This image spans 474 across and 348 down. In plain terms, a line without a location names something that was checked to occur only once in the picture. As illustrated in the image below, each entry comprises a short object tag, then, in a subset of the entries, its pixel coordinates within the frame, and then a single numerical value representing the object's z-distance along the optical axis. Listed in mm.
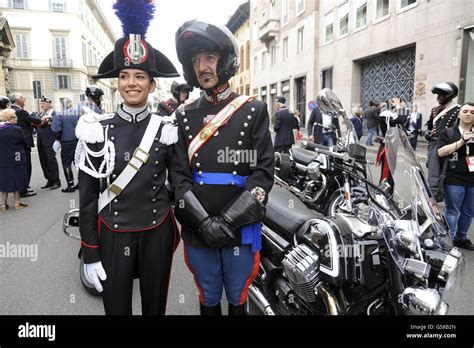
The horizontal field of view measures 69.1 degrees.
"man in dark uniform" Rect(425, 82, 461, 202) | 4188
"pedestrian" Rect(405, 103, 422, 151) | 10116
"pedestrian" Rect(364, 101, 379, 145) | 13174
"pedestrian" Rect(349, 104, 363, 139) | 10370
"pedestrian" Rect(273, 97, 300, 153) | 8562
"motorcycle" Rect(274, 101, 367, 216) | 3346
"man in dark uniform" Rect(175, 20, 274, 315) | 1796
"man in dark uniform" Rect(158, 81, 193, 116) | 5275
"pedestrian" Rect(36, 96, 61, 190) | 7621
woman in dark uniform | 1793
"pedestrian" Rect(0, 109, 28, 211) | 6031
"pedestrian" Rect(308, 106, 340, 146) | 8734
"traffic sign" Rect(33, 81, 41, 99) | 35812
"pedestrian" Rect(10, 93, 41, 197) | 7203
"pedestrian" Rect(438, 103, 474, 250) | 3971
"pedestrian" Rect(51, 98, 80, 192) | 7141
